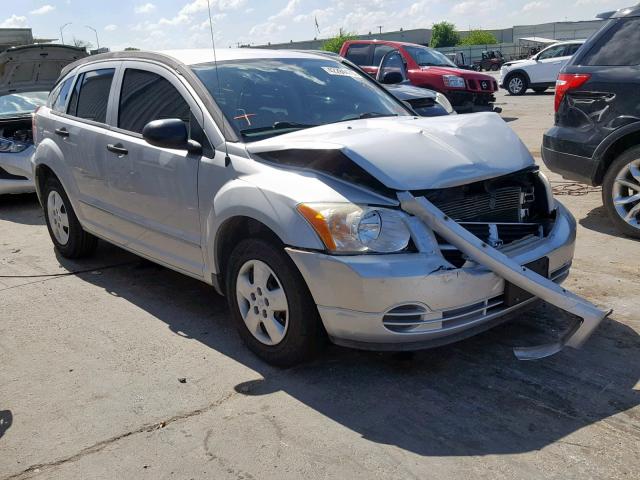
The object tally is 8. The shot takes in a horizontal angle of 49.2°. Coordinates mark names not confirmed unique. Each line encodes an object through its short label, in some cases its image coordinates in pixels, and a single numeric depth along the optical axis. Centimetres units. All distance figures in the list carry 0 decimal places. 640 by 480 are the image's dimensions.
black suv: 589
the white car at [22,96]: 871
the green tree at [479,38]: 10755
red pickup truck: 1464
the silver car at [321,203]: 341
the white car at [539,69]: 2375
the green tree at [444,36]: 11185
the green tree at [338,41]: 7782
